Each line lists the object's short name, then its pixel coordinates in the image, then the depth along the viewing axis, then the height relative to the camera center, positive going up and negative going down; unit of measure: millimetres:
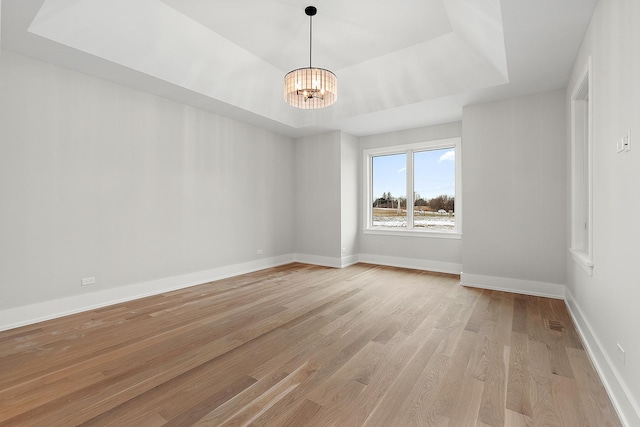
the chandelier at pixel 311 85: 3377 +1471
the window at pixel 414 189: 5668 +474
